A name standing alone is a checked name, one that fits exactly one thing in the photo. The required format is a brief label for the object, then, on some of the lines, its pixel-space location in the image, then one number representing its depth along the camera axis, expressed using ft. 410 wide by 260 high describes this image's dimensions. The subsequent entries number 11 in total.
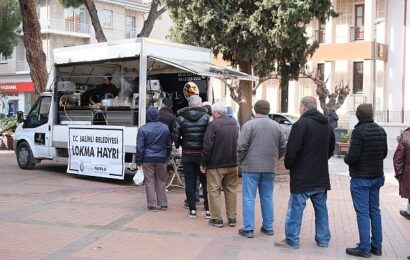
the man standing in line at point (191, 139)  27.73
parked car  79.23
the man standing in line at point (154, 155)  29.78
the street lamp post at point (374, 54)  92.45
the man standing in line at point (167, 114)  34.24
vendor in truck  44.90
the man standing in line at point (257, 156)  23.85
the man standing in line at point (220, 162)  25.64
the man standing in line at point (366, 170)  21.38
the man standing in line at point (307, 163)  21.86
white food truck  38.47
